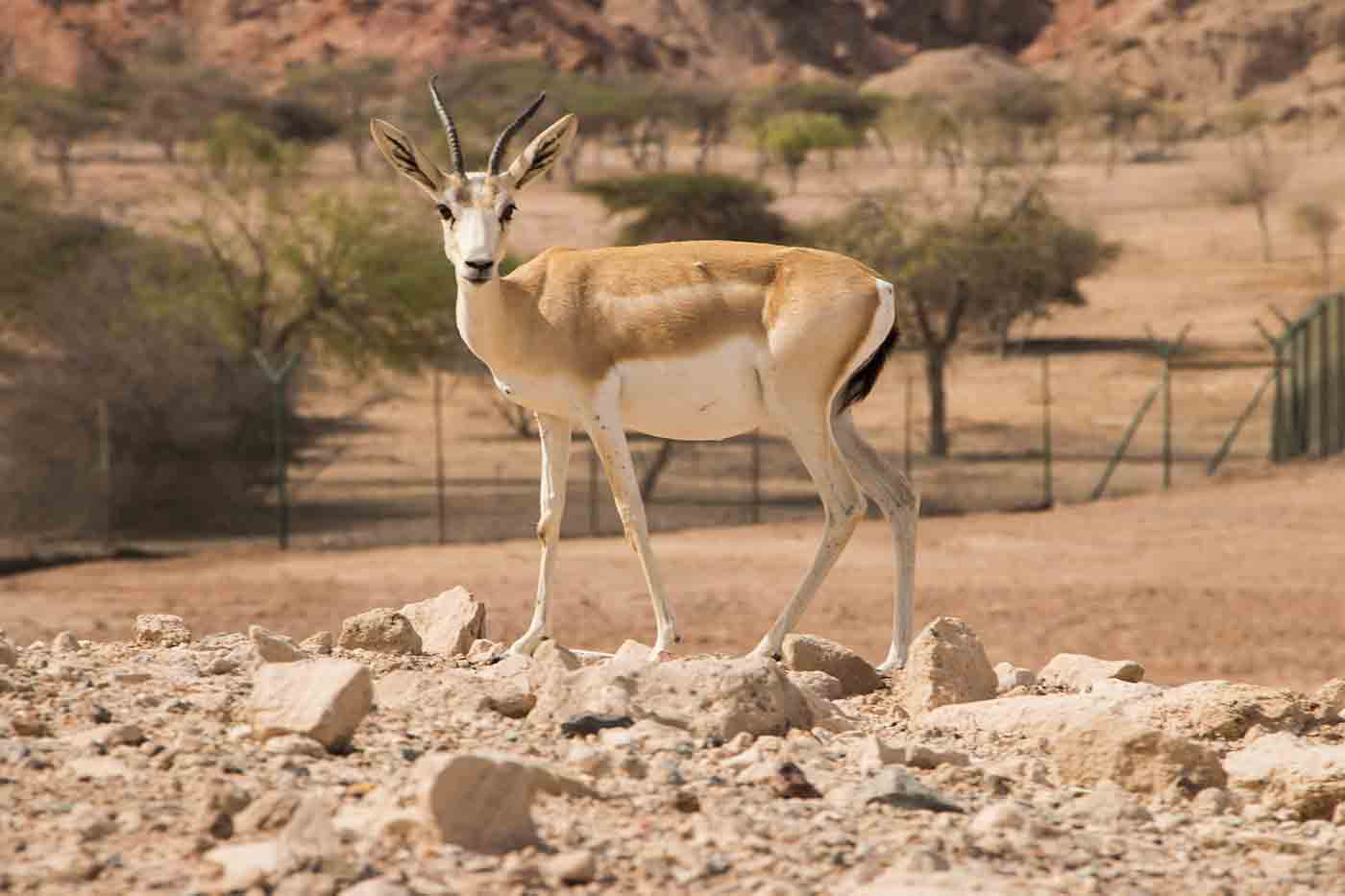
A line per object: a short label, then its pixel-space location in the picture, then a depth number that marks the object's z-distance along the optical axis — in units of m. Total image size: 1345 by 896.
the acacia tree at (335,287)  76.25
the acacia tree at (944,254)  81.81
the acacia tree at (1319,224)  125.81
